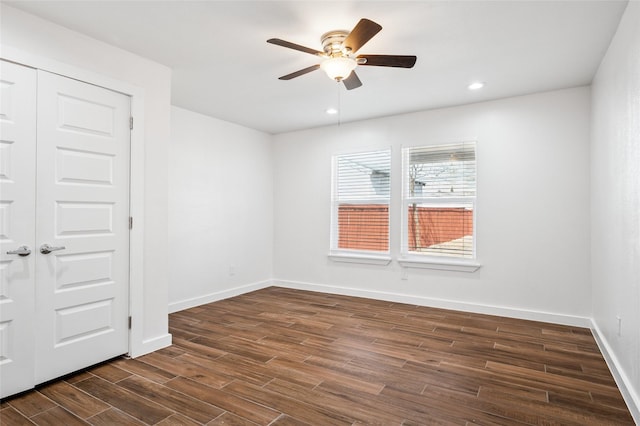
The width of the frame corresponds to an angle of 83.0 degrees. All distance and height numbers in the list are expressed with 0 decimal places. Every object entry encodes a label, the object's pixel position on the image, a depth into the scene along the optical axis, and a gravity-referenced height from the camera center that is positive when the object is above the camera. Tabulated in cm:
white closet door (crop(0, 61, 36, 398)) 230 -6
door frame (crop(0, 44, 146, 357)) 299 -4
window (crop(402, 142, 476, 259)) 450 +19
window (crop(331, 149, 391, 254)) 511 +19
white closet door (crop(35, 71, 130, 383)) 250 -9
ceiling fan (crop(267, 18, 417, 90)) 239 +110
